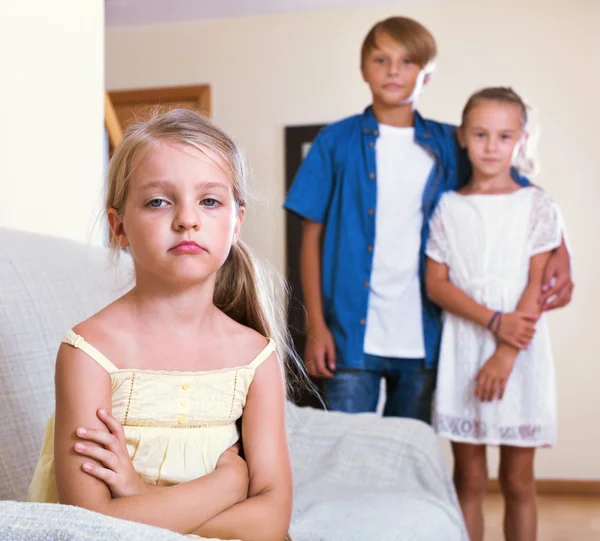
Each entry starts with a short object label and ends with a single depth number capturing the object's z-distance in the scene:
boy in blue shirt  2.18
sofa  1.17
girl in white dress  2.14
